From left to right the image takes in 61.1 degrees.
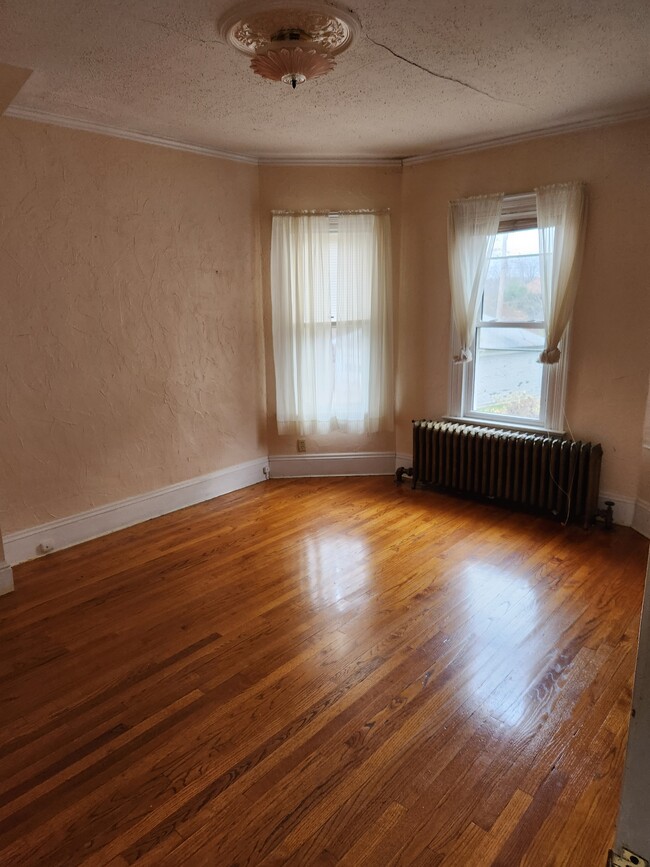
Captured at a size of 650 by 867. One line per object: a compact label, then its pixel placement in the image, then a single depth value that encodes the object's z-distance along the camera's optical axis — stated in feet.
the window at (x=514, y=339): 13.29
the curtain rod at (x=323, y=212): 14.92
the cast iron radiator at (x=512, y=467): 12.50
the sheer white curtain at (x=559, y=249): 12.20
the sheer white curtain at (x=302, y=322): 14.99
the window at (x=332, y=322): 15.05
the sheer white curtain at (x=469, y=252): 13.60
